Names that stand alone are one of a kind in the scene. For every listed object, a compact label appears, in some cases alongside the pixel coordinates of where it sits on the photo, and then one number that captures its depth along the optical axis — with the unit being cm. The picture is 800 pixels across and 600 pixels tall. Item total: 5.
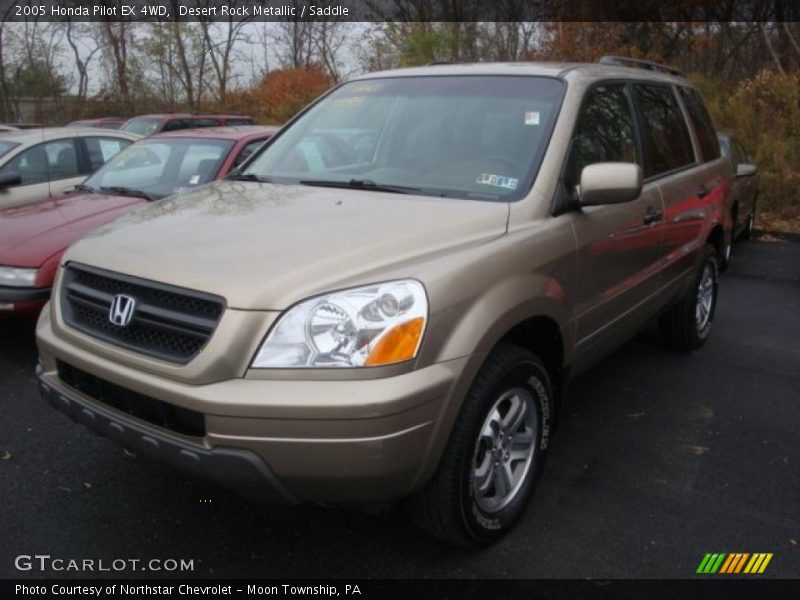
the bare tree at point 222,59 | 2834
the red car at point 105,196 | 457
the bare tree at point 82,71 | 2867
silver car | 709
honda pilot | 229
